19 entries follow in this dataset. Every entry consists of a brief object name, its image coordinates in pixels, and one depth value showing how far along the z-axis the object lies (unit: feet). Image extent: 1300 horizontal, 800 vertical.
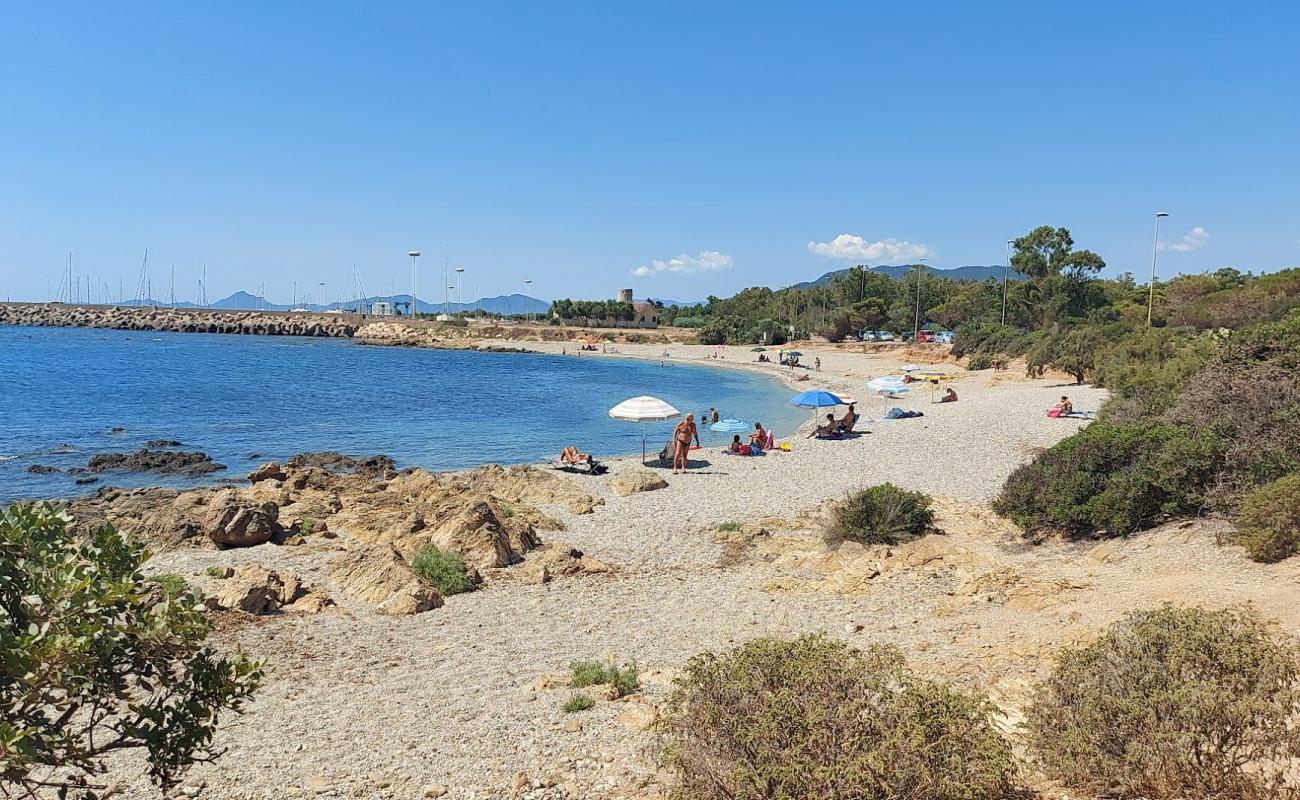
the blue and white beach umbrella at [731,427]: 82.02
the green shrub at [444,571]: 38.24
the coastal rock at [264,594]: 34.78
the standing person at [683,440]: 71.61
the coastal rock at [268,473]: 67.19
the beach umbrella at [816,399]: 84.43
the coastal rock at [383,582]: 35.73
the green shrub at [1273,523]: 28.99
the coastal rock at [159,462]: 79.71
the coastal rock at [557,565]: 40.37
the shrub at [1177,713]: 13.96
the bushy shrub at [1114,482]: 36.91
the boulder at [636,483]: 62.75
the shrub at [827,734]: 12.52
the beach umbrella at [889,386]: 101.81
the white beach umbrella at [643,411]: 70.08
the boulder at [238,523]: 46.80
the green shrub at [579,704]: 23.73
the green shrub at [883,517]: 41.91
